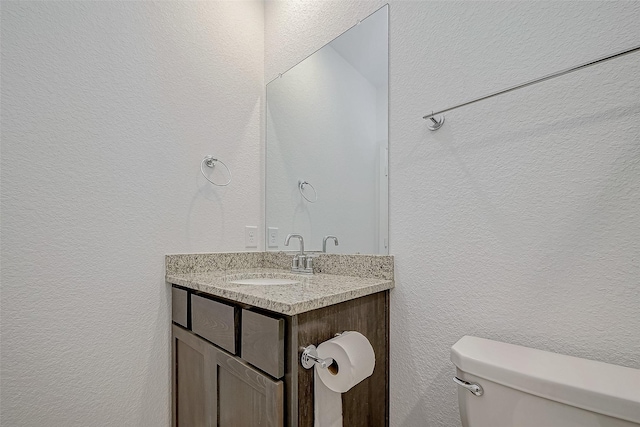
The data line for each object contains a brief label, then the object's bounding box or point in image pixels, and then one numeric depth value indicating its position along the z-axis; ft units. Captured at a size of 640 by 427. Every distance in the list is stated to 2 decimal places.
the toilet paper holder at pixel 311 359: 2.50
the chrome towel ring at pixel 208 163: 4.57
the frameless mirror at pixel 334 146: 3.89
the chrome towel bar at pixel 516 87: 2.02
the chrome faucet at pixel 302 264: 4.46
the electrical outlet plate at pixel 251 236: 5.12
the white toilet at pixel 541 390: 1.84
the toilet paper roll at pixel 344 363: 2.50
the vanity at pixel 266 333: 2.52
